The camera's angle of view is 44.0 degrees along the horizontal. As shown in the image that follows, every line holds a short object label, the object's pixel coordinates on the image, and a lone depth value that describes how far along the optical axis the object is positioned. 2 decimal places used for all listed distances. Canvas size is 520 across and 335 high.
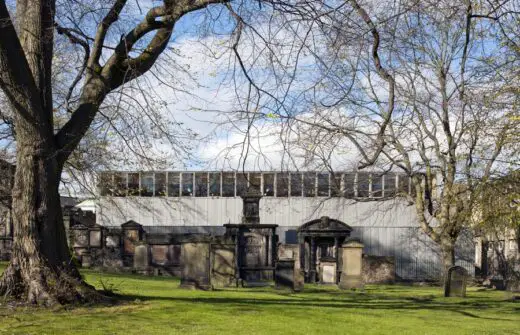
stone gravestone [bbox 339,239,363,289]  23.38
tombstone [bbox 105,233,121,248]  32.78
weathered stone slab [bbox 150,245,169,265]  29.48
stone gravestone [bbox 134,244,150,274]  28.67
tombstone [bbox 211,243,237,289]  20.36
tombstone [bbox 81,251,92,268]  29.56
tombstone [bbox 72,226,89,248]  31.84
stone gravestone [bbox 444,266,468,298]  19.92
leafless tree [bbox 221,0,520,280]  8.45
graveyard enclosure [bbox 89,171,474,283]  26.62
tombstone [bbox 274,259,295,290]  20.05
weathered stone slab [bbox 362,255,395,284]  30.91
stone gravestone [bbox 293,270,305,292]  21.14
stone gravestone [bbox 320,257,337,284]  27.90
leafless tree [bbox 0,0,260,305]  10.15
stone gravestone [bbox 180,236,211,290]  17.36
